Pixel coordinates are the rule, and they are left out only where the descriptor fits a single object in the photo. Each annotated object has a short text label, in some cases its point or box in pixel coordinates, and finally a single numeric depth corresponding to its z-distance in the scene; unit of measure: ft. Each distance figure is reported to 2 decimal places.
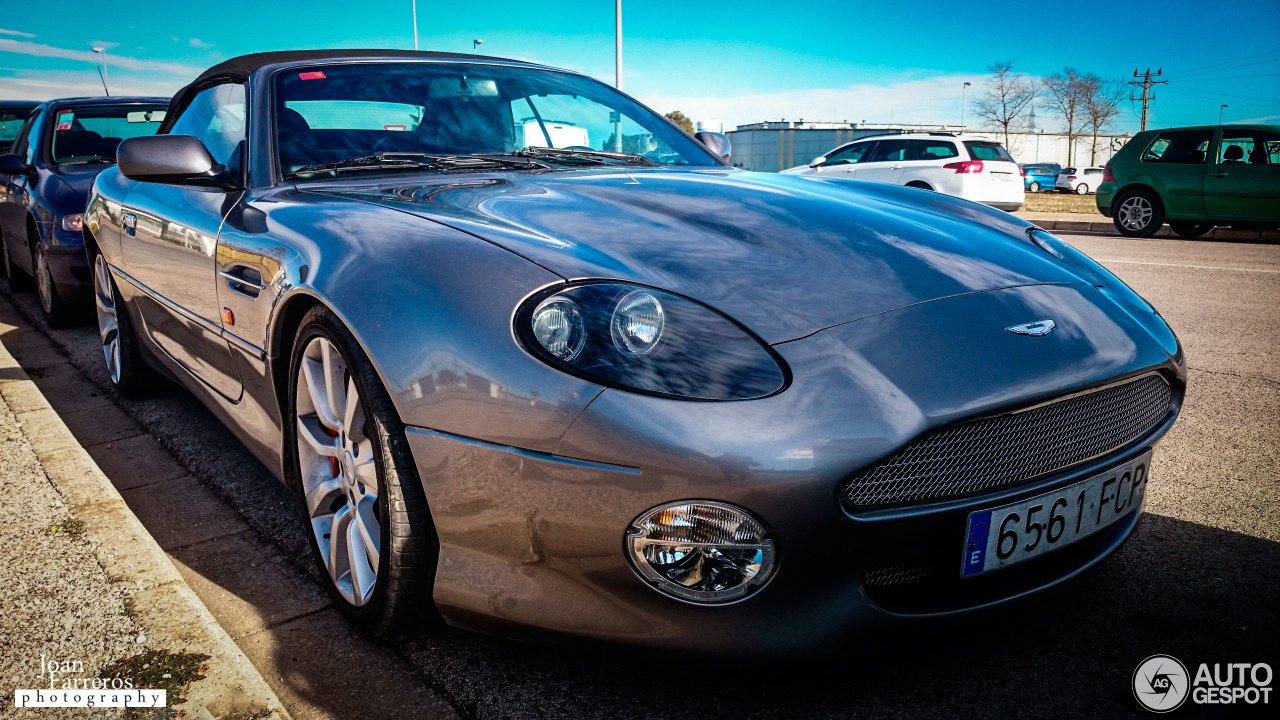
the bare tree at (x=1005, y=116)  195.72
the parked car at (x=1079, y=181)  151.12
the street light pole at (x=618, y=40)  67.36
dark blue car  17.29
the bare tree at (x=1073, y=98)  191.21
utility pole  210.79
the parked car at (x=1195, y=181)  34.94
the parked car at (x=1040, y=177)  153.48
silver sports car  4.70
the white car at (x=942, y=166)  42.73
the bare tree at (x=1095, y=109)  190.39
